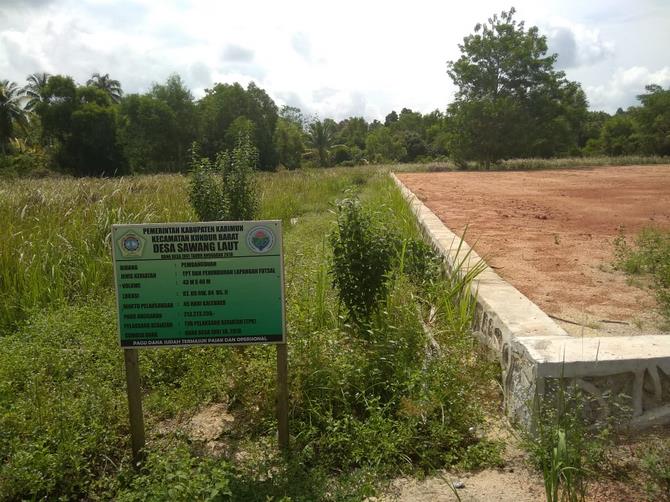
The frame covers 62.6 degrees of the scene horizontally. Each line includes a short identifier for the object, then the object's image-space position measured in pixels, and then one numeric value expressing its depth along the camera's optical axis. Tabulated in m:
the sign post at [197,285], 2.70
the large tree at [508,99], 34.00
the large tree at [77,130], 40.31
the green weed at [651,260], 4.22
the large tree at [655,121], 41.41
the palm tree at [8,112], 44.62
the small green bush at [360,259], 3.83
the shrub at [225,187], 5.82
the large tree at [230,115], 46.06
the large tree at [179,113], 44.09
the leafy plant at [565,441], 2.30
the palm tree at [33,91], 47.03
